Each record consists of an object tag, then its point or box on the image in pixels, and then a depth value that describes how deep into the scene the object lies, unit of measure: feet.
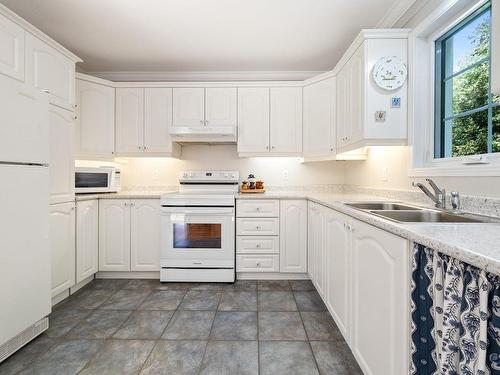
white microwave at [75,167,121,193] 8.51
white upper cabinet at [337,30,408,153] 6.21
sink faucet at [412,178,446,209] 4.91
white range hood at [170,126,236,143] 9.33
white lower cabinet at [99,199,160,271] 8.99
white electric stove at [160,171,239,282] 8.71
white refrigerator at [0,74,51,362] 4.84
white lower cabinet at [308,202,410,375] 3.23
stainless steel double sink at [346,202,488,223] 4.18
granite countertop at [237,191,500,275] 2.07
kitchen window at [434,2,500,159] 4.82
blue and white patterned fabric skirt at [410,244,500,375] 2.10
